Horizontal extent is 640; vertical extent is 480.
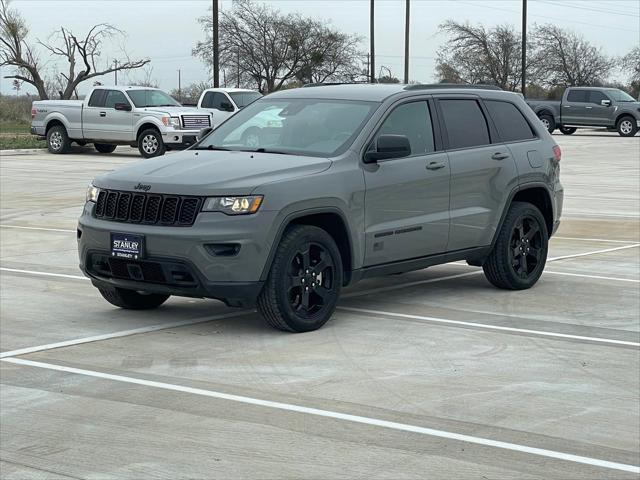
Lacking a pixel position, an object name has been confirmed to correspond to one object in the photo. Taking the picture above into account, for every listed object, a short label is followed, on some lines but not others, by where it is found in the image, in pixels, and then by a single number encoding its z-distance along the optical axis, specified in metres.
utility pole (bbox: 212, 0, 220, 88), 41.41
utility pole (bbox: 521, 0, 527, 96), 66.81
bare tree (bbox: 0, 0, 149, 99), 61.75
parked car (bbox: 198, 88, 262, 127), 32.16
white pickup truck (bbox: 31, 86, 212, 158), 30.47
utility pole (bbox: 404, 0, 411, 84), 68.31
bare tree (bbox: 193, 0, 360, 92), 70.94
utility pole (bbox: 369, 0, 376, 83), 63.12
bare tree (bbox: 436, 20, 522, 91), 82.38
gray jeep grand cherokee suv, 8.21
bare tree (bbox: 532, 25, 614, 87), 83.75
